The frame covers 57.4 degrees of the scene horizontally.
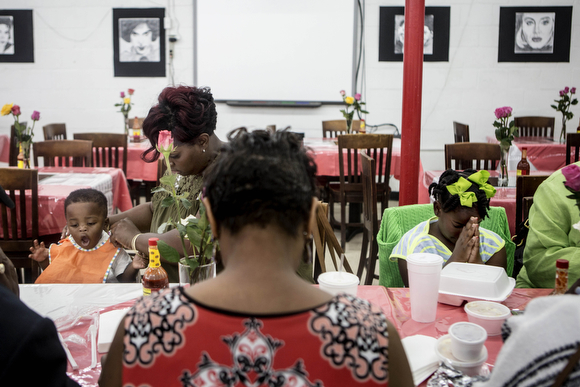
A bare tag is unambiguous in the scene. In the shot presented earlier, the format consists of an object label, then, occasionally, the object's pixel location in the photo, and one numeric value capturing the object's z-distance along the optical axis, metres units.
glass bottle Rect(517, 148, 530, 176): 3.10
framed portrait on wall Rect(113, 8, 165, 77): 6.02
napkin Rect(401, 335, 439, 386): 1.02
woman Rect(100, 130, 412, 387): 0.64
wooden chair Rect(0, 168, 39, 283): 2.49
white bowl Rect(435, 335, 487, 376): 1.02
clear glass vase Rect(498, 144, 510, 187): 3.06
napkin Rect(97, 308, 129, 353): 1.10
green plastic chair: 1.91
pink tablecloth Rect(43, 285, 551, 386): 1.08
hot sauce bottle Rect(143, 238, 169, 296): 1.27
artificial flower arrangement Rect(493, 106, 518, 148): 3.01
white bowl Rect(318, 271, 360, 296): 1.20
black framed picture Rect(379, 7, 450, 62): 5.80
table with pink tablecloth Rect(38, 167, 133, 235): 2.65
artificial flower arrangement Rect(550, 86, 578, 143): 5.38
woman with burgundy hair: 1.77
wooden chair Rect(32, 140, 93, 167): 3.62
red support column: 2.62
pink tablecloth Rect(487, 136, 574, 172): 4.56
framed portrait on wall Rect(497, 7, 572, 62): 5.82
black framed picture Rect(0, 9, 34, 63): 6.13
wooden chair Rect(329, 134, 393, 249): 3.81
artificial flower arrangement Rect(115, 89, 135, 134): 4.86
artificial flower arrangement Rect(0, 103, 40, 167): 3.29
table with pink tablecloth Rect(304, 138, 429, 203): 4.26
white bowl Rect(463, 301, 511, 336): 1.21
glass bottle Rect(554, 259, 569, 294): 1.22
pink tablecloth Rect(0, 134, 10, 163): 5.52
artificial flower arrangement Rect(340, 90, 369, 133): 4.64
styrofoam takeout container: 1.35
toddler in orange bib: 2.00
